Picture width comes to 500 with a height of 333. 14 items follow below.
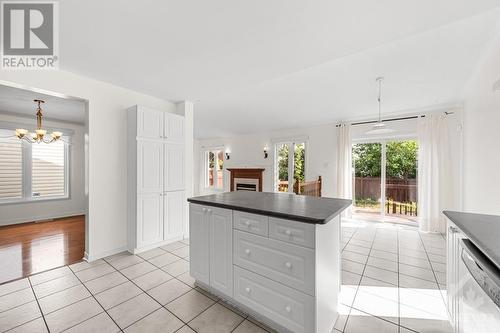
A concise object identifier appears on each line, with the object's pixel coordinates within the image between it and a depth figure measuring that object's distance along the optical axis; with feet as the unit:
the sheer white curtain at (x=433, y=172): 13.15
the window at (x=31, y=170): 14.71
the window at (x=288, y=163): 20.21
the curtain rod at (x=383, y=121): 13.98
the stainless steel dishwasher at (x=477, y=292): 2.74
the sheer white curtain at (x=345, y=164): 16.53
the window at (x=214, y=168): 26.89
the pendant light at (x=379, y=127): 9.50
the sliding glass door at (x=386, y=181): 15.12
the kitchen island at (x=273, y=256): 4.49
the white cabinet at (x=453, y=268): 4.43
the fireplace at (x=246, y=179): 22.50
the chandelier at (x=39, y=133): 12.07
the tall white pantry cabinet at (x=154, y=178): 9.86
